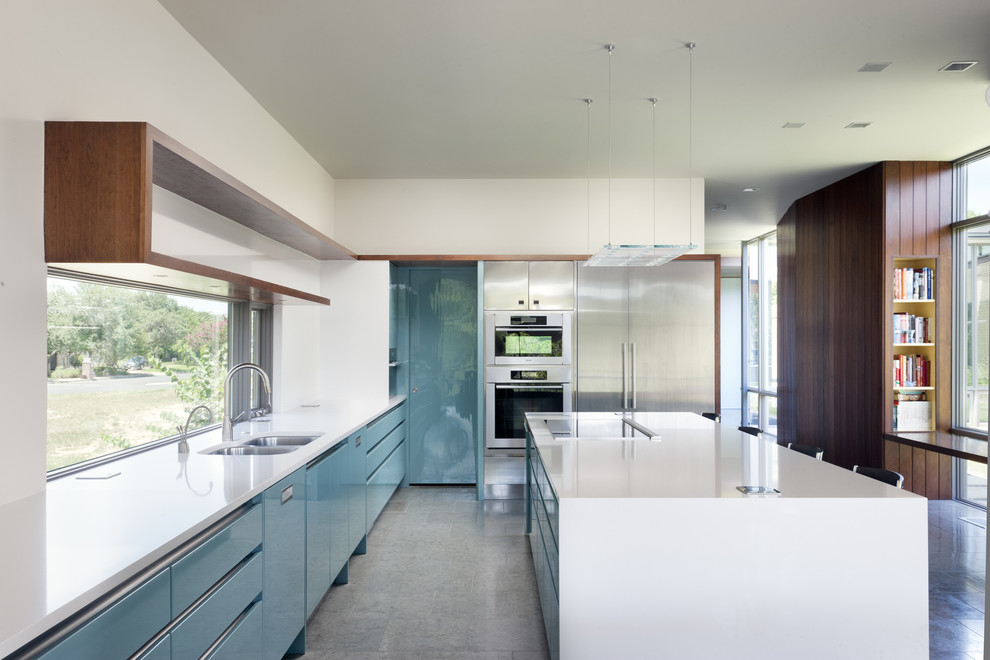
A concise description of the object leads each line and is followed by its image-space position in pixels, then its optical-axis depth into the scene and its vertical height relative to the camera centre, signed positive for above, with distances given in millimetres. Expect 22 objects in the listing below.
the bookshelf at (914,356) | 5098 -167
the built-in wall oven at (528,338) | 5156 -18
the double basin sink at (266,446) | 2983 -579
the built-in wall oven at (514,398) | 5195 -542
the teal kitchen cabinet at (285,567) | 2213 -921
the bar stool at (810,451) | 3361 -661
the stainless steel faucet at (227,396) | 2992 -308
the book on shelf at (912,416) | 5090 -675
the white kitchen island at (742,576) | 2023 -817
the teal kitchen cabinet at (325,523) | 2723 -931
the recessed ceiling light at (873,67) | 3224 +1470
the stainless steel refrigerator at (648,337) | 5141 -8
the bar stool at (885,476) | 2779 -664
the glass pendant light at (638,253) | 3162 +465
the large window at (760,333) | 8328 +51
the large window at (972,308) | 4844 +241
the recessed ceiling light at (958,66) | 3213 +1467
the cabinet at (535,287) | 5168 +424
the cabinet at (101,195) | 1870 +441
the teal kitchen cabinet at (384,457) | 4094 -940
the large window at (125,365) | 2211 -137
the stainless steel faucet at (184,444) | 2664 -490
